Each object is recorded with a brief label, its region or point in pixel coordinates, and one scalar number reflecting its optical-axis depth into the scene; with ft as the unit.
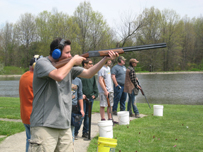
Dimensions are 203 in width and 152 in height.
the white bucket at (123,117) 26.45
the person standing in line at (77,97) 18.29
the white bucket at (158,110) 32.30
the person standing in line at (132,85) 31.81
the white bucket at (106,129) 20.15
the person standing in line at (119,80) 31.78
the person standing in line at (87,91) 21.81
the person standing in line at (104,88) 25.82
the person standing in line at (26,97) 14.24
